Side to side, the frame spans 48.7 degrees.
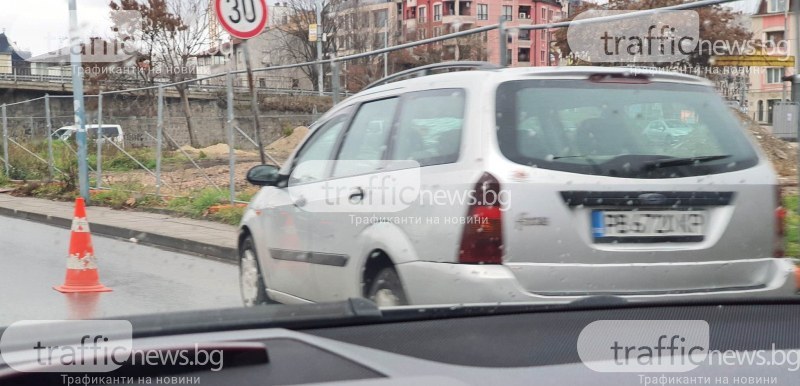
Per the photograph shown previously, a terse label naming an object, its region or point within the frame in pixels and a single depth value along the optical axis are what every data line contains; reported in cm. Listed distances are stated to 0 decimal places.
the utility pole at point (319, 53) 1418
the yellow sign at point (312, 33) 3760
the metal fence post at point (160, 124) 1504
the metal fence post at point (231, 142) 1268
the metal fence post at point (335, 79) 1123
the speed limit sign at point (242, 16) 992
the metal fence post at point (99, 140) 1669
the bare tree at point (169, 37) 4259
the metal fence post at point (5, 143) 2233
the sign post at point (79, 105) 1616
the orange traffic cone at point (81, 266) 788
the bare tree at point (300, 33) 4621
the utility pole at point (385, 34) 3903
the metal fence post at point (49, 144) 1908
